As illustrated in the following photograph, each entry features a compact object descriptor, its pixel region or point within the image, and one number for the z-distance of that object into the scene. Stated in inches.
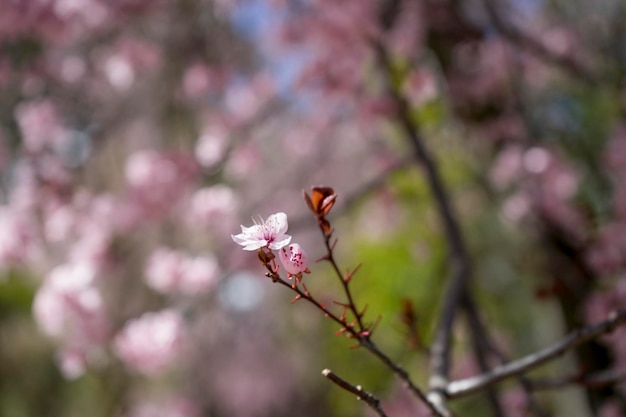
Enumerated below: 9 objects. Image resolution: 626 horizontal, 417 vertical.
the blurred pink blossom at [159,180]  108.1
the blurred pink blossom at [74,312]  87.1
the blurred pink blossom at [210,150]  115.8
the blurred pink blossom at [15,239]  102.0
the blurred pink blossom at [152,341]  84.0
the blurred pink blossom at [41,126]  113.7
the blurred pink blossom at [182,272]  96.3
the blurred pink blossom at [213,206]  107.1
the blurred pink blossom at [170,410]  112.8
